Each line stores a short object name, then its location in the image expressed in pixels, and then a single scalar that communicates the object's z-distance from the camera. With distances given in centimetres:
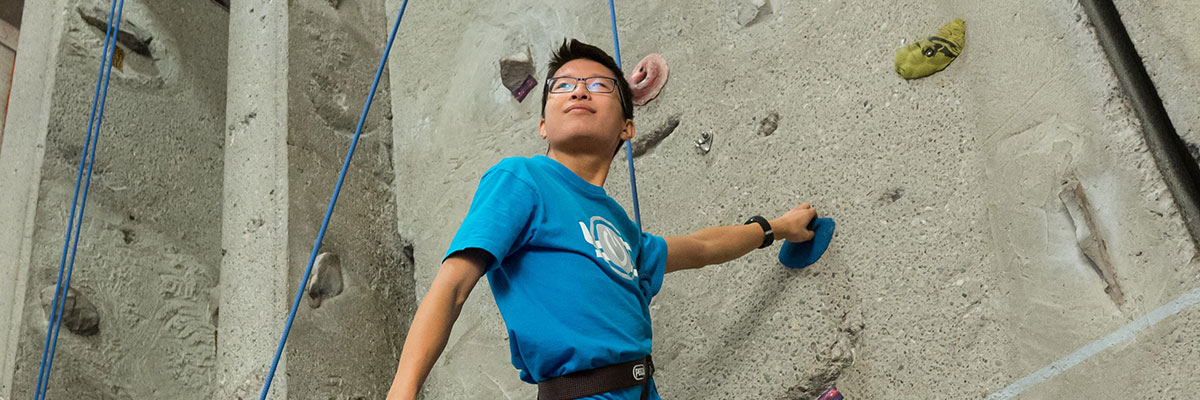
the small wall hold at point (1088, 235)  118
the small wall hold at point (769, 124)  152
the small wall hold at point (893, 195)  137
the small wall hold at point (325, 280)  180
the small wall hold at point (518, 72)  193
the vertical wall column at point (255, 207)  178
